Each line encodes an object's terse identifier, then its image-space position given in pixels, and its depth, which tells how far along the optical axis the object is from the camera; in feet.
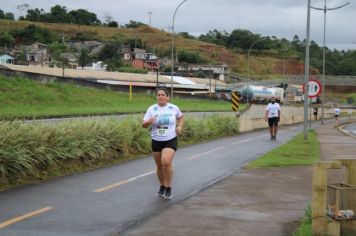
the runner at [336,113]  205.00
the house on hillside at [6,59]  355.21
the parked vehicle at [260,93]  292.40
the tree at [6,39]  485.56
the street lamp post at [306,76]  80.70
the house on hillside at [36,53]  403.34
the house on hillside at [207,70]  455.22
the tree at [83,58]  426.92
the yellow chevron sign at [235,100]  120.58
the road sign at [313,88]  90.79
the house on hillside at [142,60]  485.56
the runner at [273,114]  85.25
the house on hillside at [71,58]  412.16
